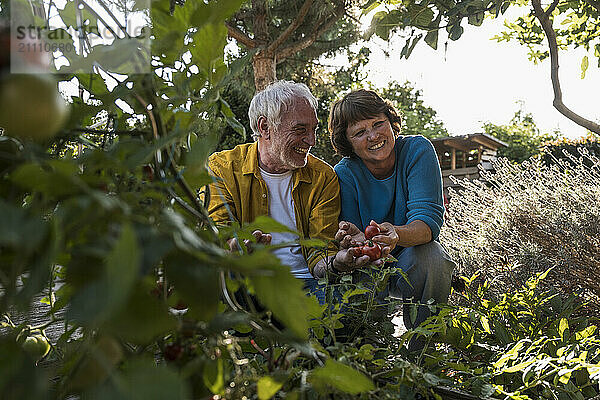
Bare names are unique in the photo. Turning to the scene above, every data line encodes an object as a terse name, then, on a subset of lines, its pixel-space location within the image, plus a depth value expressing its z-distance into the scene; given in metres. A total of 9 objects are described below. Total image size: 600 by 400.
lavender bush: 2.41
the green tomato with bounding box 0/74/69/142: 0.24
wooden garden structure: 13.57
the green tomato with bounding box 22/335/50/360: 0.47
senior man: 1.99
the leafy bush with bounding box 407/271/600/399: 0.86
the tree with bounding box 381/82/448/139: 23.23
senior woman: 1.88
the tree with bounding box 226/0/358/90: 7.34
